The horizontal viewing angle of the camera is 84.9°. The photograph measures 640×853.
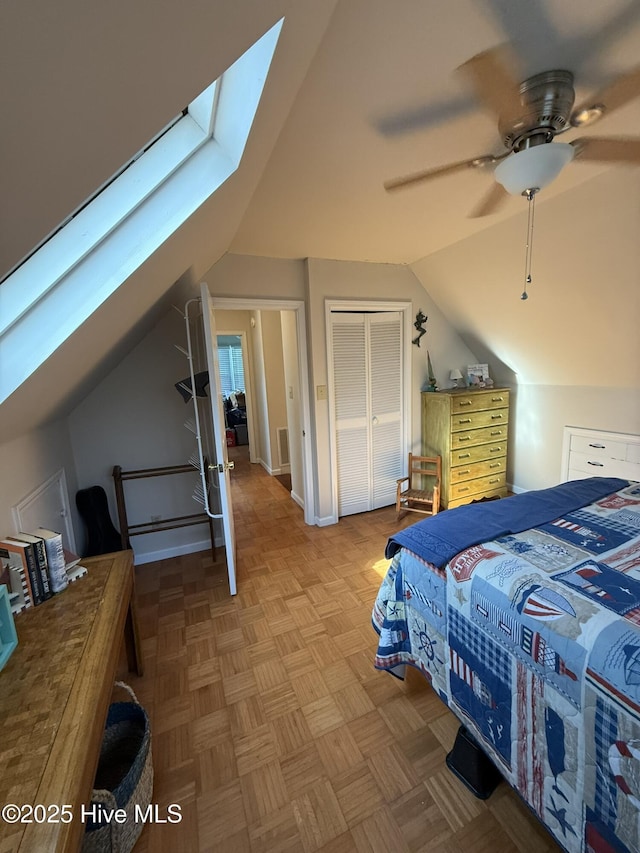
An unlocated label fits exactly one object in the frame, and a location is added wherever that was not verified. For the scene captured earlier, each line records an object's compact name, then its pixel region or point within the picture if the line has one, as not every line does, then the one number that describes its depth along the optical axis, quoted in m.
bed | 0.82
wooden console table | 0.68
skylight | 1.13
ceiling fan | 1.15
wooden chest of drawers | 3.26
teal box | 1.01
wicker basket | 0.96
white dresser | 2.72
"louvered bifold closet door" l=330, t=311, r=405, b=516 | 3.15
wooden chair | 3.24
